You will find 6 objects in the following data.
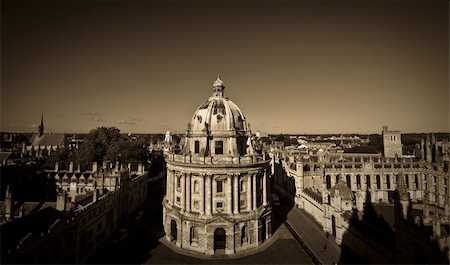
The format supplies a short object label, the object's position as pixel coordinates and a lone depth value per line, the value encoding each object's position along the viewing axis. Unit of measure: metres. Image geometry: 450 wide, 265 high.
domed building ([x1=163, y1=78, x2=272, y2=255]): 38.78
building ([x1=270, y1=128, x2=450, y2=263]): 22.97
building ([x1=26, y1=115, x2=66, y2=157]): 110.82
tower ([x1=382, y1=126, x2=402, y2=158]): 83.94
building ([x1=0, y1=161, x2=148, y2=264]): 24.23
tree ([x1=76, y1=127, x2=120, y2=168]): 68.44
